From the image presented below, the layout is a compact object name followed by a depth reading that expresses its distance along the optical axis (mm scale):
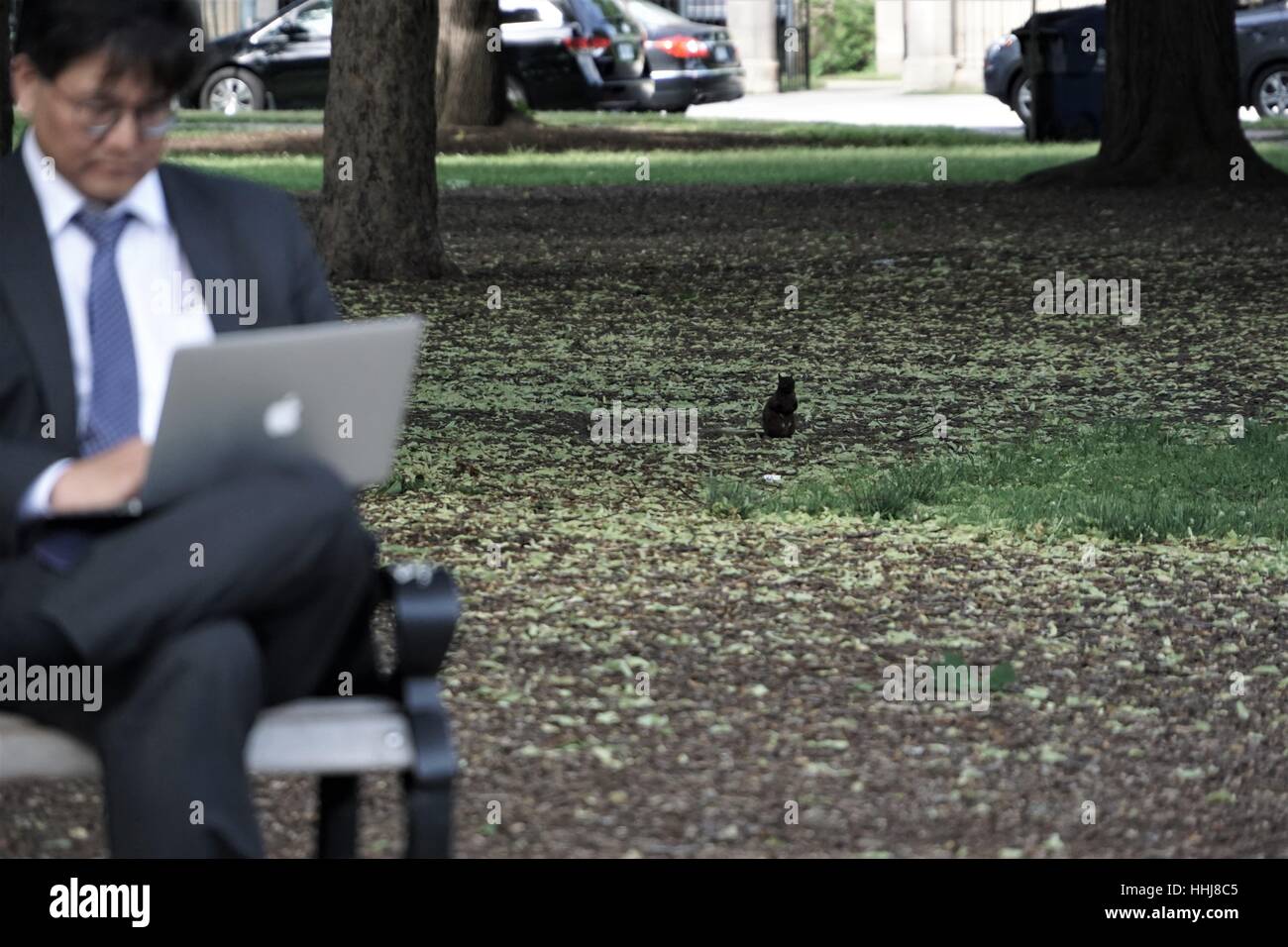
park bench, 3137
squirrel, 8703
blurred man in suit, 3021
